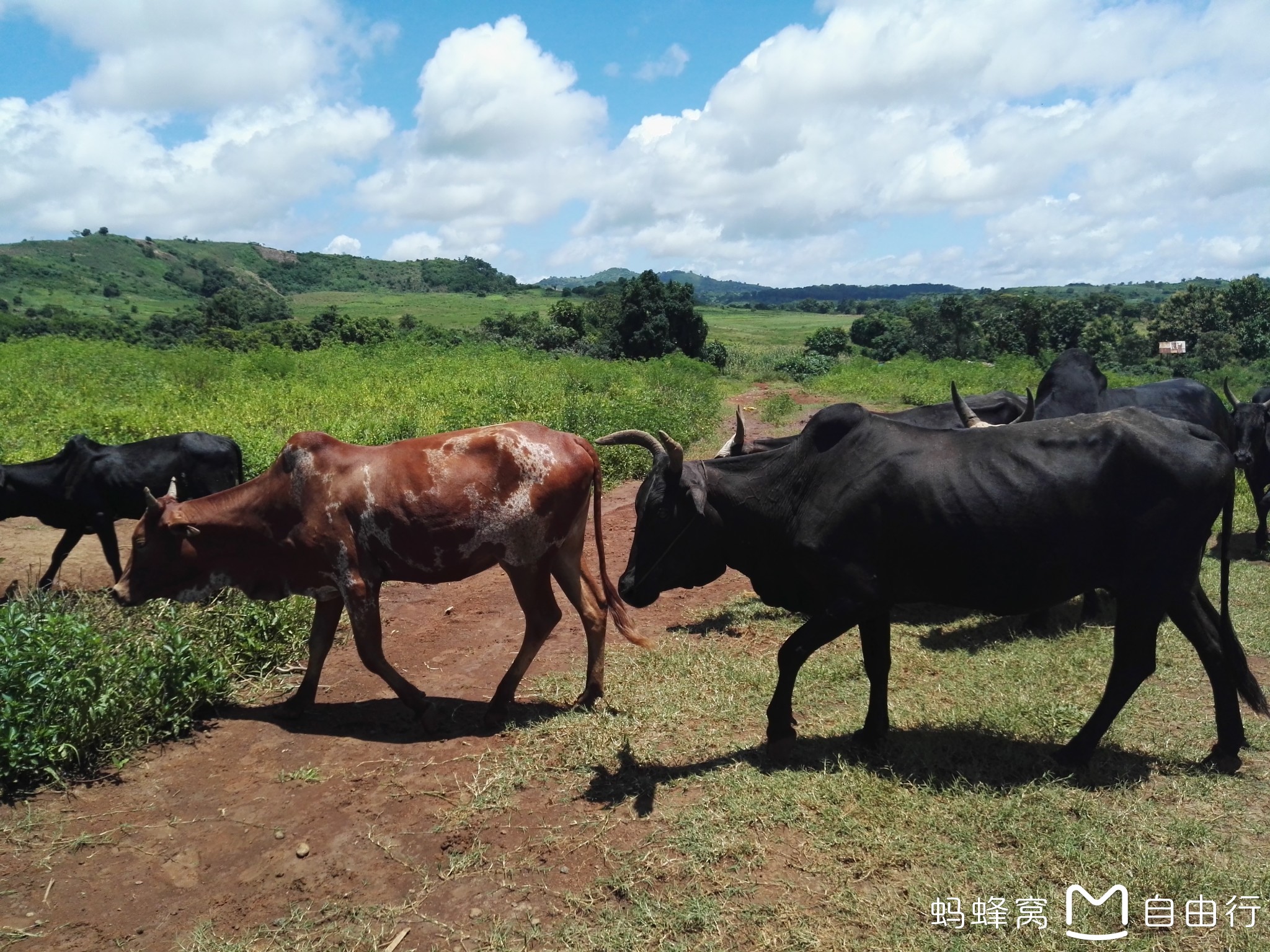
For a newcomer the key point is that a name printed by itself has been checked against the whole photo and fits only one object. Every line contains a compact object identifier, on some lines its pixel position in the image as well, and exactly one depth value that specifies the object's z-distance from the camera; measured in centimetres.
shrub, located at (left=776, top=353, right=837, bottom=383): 3904
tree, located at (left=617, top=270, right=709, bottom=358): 4106
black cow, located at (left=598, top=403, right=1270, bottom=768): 442
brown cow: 558
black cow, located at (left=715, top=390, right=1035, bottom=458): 926
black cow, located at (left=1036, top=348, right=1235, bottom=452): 897
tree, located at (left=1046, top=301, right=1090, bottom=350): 4975
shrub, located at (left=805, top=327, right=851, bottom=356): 5700
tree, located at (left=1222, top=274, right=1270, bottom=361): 4056
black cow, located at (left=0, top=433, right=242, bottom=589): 855
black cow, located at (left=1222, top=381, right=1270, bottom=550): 1084
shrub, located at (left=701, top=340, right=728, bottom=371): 4356
